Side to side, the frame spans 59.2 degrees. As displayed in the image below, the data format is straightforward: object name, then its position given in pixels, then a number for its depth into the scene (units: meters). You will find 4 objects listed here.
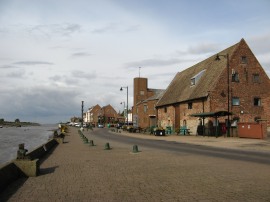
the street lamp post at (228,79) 28.62
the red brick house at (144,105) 49.73
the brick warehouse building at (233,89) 29.30
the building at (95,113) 114.16
